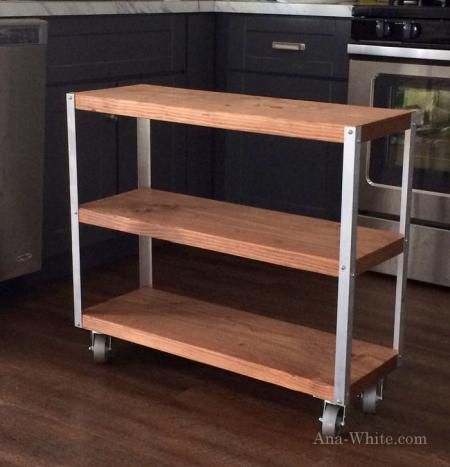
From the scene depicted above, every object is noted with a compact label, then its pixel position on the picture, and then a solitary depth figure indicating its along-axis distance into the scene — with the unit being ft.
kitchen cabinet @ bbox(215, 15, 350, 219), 11.09
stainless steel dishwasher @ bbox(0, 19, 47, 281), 8.62
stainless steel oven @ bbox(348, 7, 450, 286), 10.24
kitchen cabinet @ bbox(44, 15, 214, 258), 10.07
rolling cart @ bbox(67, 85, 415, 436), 6.60
